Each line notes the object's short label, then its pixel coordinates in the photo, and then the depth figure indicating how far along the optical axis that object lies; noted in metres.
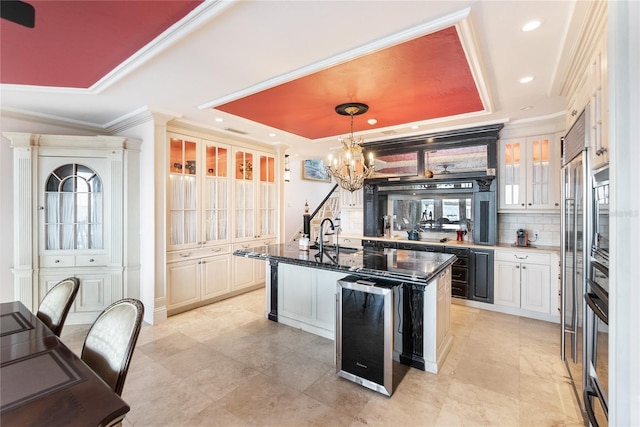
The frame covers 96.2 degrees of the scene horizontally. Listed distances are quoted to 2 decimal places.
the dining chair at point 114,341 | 1.45
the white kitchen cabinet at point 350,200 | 5.91
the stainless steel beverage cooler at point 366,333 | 2.31
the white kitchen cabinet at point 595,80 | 1.64
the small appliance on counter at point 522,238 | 4.28
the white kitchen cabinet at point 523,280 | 3.83
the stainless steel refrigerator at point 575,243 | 1.97
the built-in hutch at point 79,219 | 3.52
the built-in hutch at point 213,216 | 4.07
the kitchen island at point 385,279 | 2.57
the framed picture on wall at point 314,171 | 8.86
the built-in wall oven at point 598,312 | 1.50
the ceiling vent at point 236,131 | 4.45
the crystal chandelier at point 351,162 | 3.35
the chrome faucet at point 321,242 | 3.12
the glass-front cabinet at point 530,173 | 4.03
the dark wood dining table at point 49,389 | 1.02
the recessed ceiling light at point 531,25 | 1.92
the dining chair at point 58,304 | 2.02
